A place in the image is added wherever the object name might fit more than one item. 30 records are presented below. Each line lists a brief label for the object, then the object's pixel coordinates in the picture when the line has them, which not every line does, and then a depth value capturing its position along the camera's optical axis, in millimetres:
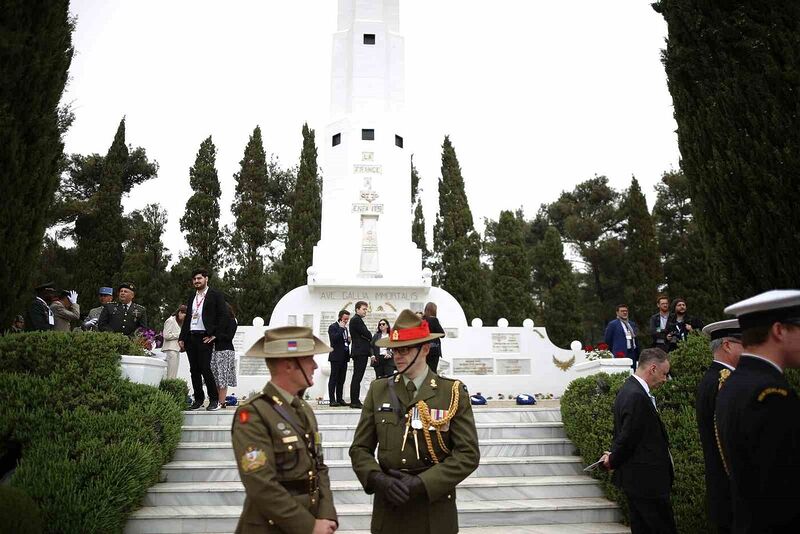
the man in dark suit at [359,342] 9719
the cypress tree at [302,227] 25422
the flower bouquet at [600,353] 10898
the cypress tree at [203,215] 26250
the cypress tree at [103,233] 24344
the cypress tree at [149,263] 25328
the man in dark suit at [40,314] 8391
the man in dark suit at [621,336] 10586
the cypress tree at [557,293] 27172
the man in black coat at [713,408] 3541
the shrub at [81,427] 5262
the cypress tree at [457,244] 26953
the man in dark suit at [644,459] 4215
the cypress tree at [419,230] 30078
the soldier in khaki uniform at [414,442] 3176
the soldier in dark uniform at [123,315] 8781
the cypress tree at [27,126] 6141
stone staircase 5984
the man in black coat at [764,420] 2283
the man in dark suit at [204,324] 8086
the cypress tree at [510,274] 27375
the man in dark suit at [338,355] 9930
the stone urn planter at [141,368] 6945
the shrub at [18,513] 4141
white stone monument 14125
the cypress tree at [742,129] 5898
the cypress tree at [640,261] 26453
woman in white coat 9594
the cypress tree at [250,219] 27203
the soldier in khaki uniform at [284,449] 2682
